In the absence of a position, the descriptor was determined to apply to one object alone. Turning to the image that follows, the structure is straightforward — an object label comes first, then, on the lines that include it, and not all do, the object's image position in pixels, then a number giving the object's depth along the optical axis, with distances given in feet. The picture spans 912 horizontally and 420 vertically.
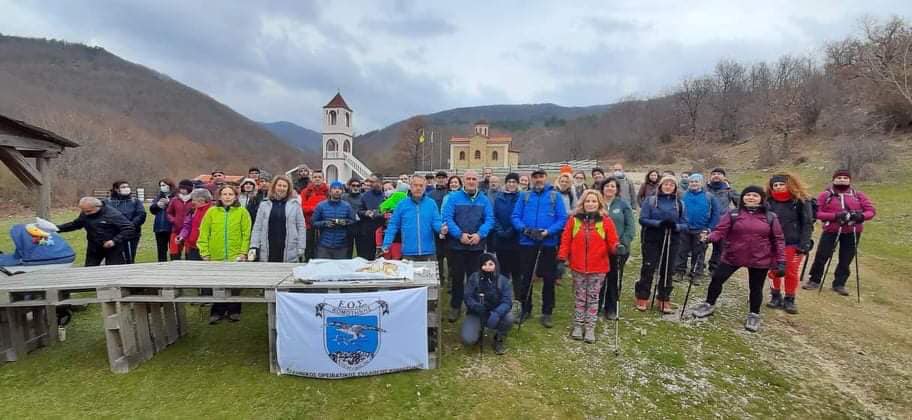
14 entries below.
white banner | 13.52
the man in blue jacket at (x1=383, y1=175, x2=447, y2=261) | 17.70
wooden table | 13.47
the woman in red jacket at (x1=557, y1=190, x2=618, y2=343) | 16.35
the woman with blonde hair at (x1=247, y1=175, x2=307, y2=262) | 18.26
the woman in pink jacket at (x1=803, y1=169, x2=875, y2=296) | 21.35
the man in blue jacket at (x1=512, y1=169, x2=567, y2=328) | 17.78
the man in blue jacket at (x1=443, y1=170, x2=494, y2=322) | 17.60
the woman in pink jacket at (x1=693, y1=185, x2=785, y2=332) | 17.13
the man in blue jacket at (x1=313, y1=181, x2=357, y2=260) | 19.12
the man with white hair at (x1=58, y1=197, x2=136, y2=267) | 19.04
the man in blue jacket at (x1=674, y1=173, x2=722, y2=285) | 21.31
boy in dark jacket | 15.58
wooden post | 25.99
